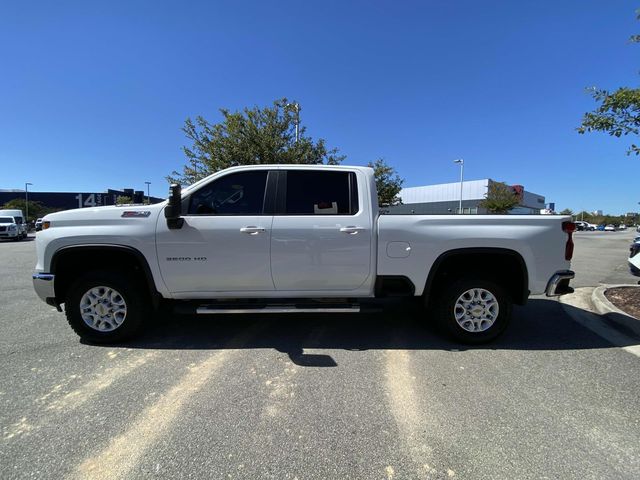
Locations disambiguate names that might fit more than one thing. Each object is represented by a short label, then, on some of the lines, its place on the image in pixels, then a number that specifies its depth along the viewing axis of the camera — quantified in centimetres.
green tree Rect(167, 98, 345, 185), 1373
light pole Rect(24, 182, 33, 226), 5335
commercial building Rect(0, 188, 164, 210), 6766
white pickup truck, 418
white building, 5734
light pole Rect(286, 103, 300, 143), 1456
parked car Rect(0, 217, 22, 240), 2577
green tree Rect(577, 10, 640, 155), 518
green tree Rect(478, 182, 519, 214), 4369
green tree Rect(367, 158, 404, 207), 2223
